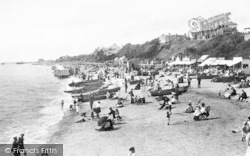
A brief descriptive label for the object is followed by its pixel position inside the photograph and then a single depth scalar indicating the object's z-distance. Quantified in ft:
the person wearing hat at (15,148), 42.78
